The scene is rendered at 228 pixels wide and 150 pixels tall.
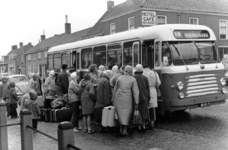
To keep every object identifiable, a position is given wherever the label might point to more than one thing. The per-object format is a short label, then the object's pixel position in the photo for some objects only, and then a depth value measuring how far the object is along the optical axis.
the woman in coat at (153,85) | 8.96
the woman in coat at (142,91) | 8.34
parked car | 16.26
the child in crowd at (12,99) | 12.38
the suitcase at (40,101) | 11.56
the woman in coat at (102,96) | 8.69
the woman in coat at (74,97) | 8.99
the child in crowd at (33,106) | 8.91
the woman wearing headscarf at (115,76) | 8.92
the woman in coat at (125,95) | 8.09
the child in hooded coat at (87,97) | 8.68
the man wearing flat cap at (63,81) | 10.91
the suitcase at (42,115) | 11.18
